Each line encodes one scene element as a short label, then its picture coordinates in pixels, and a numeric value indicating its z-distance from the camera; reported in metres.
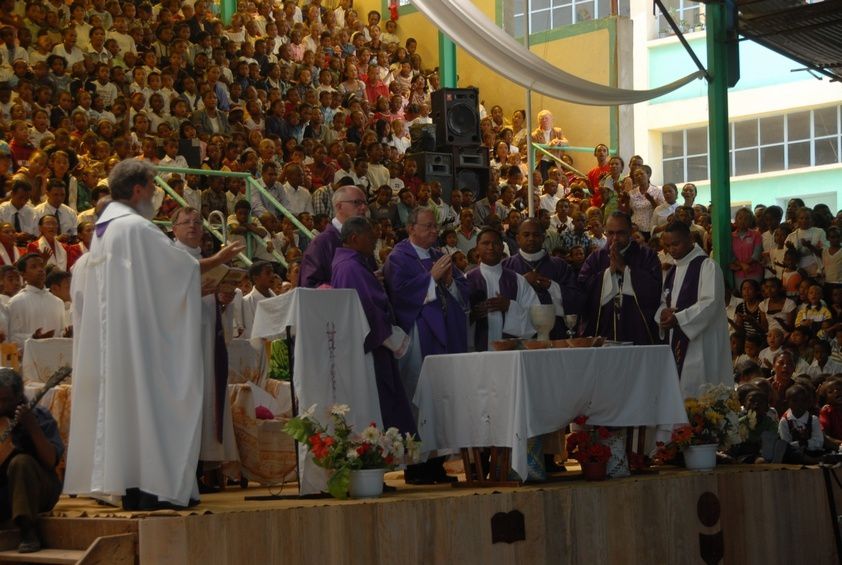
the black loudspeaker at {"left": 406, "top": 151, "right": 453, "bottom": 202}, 17.11
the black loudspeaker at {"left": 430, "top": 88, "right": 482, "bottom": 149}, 17.41
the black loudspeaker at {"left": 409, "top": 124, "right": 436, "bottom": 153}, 17.53
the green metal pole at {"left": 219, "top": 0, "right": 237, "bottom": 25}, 19.20
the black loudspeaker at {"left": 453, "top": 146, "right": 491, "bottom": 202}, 17.39
